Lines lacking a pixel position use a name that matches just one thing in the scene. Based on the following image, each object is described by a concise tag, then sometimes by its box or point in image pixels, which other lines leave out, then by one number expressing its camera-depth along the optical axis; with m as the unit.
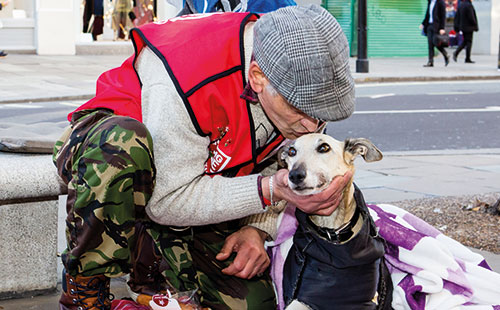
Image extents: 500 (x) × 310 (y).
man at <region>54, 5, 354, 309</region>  2.59
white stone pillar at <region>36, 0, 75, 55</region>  19.33
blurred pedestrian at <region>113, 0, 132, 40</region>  21.81
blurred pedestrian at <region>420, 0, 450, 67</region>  19.03
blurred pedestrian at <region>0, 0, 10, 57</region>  16.50
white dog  2.72
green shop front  23.23
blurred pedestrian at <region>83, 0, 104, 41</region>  21.33
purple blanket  3.06
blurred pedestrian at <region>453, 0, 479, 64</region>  21.02
